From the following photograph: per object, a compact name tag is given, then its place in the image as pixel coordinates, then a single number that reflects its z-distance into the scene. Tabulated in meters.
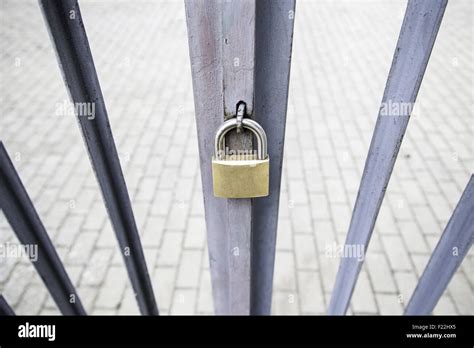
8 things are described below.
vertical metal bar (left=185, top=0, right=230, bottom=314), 0.33
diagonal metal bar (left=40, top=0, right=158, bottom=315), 0.36
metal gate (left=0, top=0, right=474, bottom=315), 0.34
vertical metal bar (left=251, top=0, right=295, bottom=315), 0.34
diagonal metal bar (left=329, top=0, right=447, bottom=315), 0.33
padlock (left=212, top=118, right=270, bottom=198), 0.36
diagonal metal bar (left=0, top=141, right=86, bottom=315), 0.42
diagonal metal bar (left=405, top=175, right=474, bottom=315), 0.42
